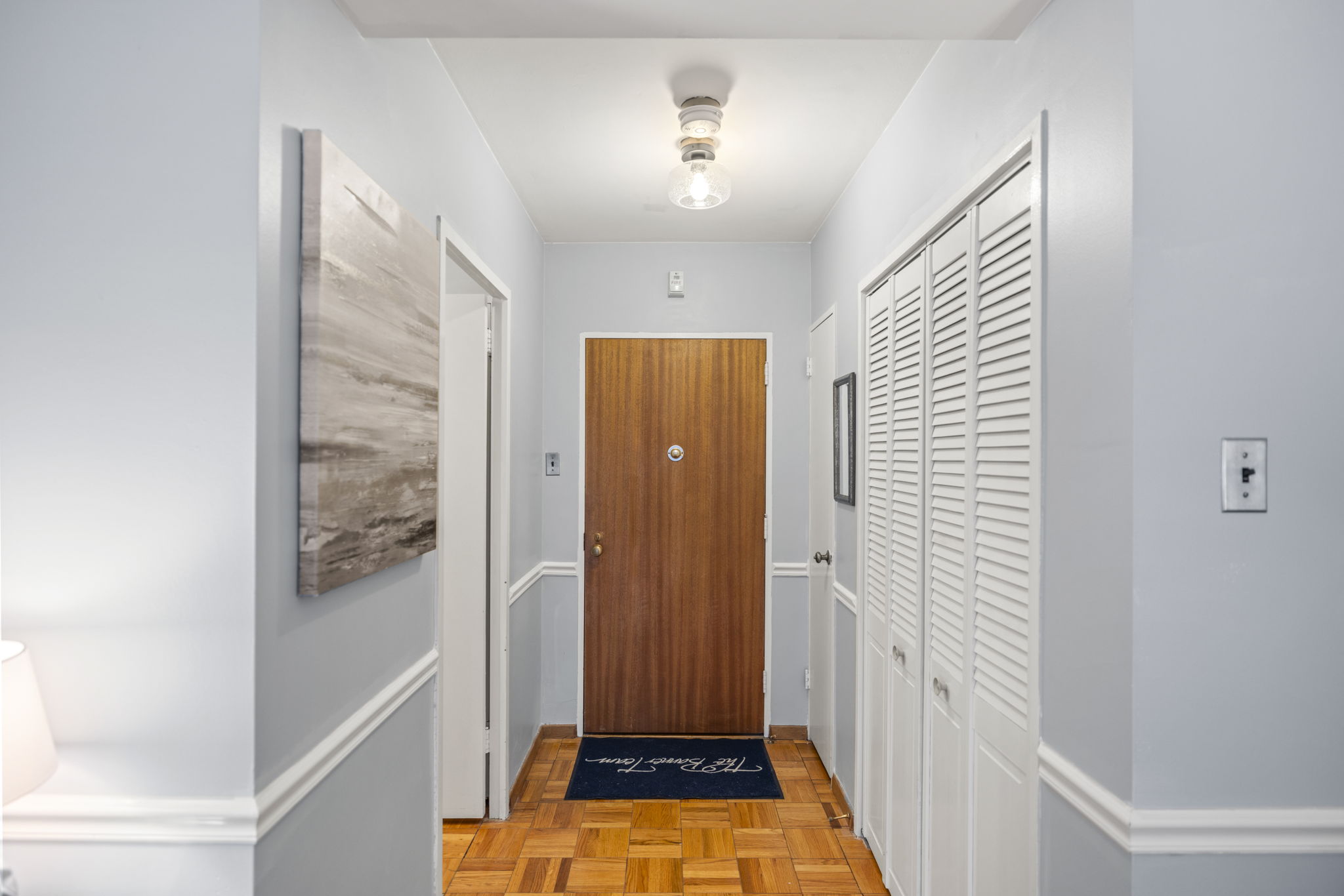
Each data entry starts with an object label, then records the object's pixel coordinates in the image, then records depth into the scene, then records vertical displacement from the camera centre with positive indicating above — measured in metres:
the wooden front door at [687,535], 3.70 -0.40
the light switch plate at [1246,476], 1.13 -0.03
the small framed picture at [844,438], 2.87 +0.06
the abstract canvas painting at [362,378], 1.23 +0.13
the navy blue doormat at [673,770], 3.11 -1.35
